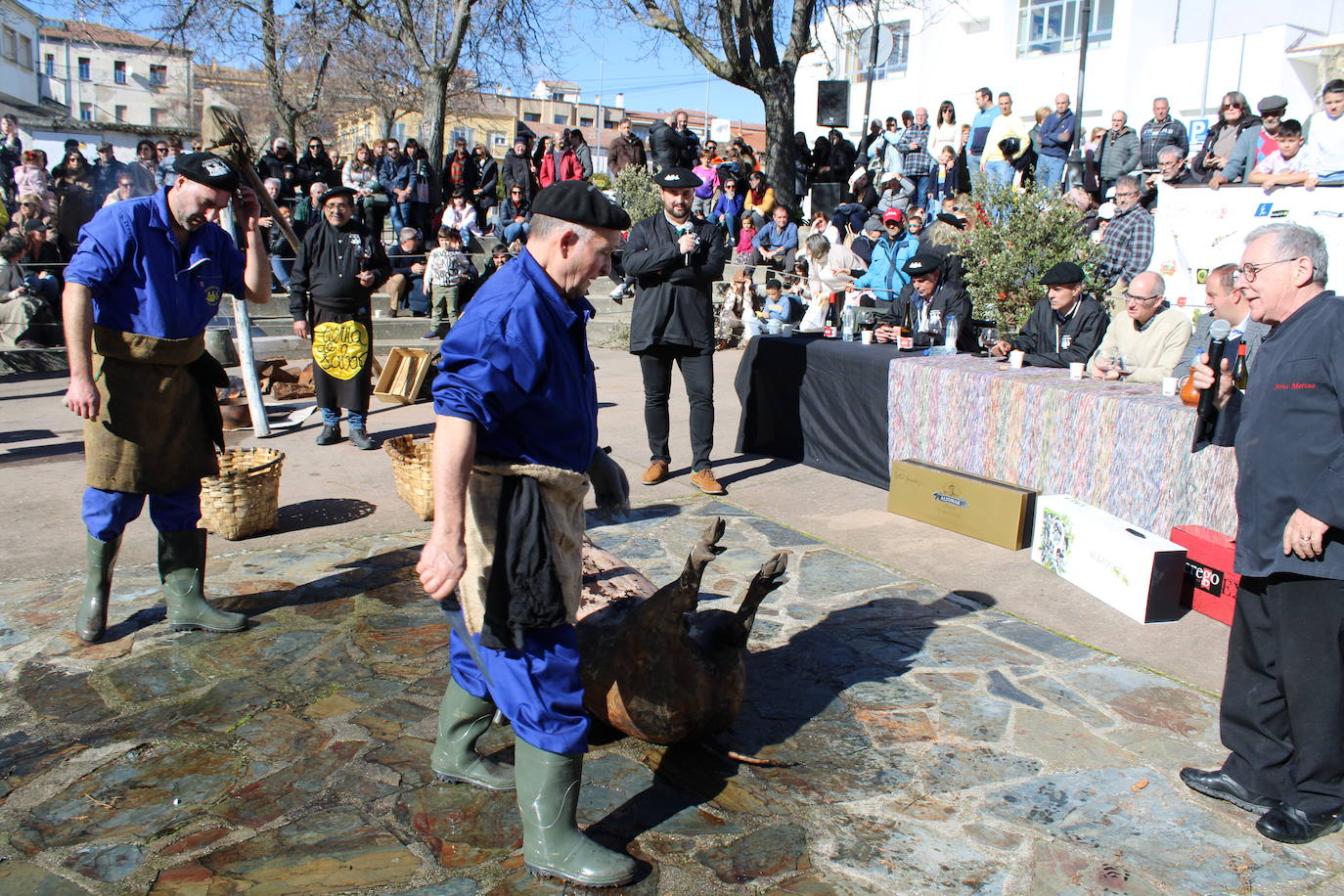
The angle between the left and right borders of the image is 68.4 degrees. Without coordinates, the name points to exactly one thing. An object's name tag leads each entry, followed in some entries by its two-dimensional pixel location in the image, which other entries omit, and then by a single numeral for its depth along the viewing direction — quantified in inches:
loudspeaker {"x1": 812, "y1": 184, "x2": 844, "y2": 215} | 702.5
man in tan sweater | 236.5
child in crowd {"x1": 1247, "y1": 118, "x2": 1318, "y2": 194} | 361.7
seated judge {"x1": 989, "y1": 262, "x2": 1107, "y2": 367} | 260.4
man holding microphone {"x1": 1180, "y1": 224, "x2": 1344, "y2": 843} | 115.9
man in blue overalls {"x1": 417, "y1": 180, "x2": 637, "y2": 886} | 97.2
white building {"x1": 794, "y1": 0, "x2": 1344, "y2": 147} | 794.8
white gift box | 184.1
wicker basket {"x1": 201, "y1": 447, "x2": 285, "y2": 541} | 218.7
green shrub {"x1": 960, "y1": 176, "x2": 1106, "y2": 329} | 379.6
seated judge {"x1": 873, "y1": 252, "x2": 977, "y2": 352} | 293.9
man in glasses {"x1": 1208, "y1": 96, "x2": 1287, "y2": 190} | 424.2
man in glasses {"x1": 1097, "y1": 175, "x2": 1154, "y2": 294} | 387.9
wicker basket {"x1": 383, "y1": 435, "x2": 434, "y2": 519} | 233.8
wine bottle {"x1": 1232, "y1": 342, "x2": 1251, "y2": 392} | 167.9
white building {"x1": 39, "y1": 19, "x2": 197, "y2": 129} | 2423.7
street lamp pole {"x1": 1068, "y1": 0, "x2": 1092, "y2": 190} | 543.3
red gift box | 183.0
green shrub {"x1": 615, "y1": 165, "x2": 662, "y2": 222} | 668.7
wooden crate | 392.8
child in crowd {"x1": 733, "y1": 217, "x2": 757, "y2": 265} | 645.9
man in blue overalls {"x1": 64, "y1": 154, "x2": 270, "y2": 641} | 156.6
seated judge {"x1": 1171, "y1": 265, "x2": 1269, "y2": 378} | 167.3
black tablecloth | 279.6
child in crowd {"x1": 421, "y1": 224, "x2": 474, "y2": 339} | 538.3
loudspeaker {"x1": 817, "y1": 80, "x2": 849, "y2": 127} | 741.9
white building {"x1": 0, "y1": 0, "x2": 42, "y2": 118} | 1924.2
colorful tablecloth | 197.8
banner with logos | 346.3
